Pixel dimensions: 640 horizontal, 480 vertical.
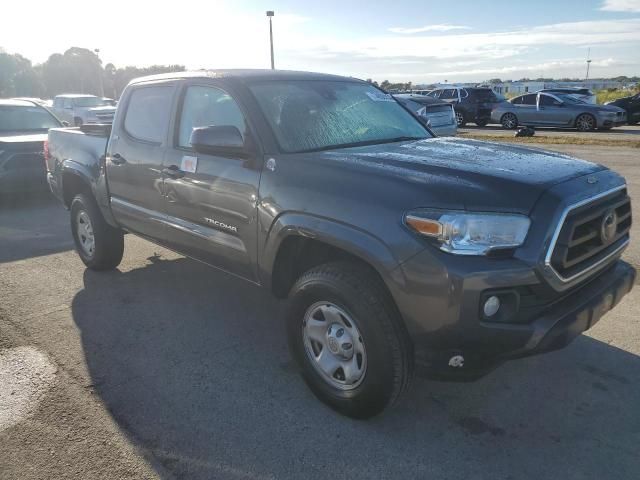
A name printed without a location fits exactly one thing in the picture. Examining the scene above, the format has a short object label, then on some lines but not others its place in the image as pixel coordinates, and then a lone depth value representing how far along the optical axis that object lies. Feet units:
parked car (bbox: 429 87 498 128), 74.74
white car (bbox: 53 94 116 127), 59.06
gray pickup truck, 8.20
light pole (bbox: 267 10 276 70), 71.61
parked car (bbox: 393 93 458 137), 43.18
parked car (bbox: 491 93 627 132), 61.41
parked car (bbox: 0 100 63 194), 27.22
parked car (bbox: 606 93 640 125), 67.36
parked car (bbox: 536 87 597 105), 68.38
